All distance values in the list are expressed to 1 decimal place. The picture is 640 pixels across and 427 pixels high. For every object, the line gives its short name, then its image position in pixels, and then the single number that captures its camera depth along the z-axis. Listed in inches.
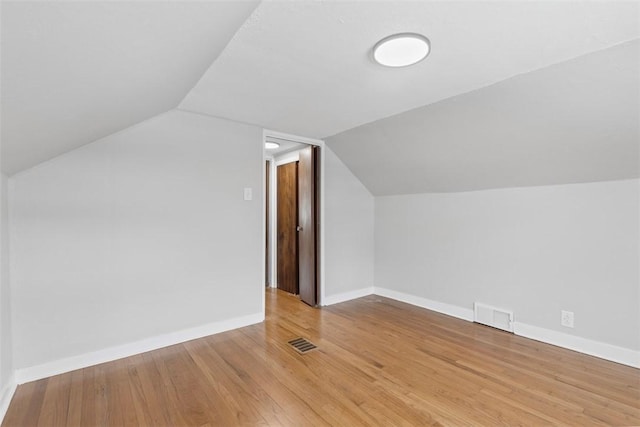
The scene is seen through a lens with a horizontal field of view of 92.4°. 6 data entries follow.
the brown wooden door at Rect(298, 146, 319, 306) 146.1
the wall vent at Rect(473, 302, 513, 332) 114.8
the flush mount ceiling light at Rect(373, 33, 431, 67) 61.6
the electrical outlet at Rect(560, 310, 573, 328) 100.5
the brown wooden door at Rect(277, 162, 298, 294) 168.2
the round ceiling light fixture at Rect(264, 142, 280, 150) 154.5
